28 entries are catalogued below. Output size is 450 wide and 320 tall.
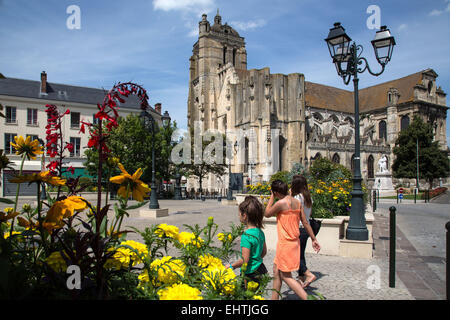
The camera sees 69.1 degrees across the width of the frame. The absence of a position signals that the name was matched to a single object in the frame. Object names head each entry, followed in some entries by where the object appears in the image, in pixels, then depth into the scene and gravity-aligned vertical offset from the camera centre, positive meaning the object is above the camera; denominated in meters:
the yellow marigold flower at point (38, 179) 1.64 -0.06
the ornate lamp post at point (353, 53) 8.19 +3.03
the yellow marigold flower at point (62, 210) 1.45 -0.19
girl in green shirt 3.12 -0.72
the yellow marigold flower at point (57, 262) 1.52 -0.44
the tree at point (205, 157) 37.00 +1.00
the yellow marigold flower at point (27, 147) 2.27 +0.14
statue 33.00 -0.04
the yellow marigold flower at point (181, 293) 1.40 -0.56
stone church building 46.09 +9.51
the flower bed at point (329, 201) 8.28 -1.01
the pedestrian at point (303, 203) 5.02 -0.59
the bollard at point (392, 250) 5.06 -1.36
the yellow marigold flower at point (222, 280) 1.58 -0.57
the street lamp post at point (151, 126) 12.85 +1.62
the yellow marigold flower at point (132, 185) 1.59 -0.09
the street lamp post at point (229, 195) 24.31 -2.23
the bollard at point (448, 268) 3.28 -1.04
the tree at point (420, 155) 48.25 +1.45
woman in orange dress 3.82 -0.81
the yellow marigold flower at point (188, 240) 2.27 -0.52
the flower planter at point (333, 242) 7.15 -1.76
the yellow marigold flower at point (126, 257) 1.64 -0.51
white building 33.88 +6.41
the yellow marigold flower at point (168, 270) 1.75 -0.57
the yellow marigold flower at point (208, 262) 2.02 -0.60
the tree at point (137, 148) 28.80 +1.66
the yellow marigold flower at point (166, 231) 2.18 -0.44
